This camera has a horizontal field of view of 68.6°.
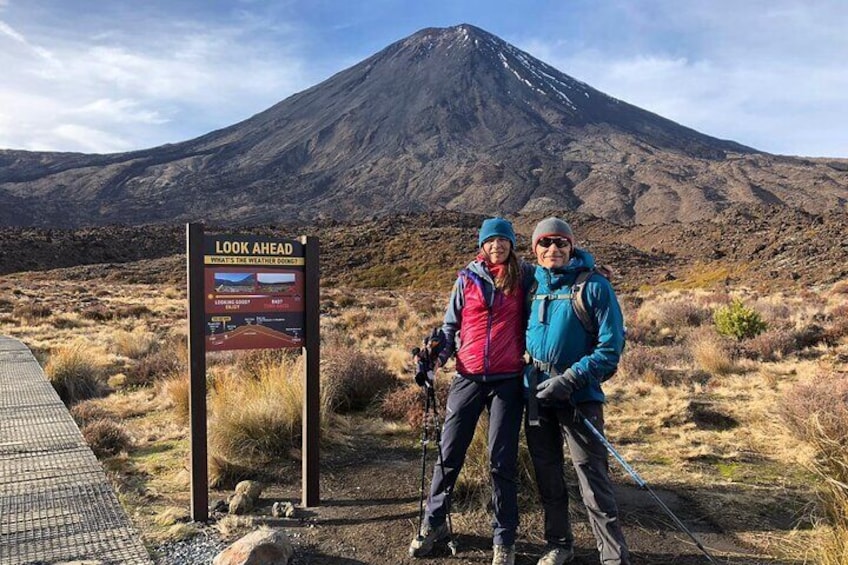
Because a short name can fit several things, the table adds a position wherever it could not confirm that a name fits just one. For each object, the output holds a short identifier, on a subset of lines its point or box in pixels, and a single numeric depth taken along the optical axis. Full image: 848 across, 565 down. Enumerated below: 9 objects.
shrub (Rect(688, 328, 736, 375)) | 8.59
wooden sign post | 3.79
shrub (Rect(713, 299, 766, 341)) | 10.87
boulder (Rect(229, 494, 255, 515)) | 3.94
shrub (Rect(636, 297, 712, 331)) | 13.55
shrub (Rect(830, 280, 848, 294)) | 19.13
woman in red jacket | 3.34
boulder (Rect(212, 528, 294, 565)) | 3.07
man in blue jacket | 3.03
